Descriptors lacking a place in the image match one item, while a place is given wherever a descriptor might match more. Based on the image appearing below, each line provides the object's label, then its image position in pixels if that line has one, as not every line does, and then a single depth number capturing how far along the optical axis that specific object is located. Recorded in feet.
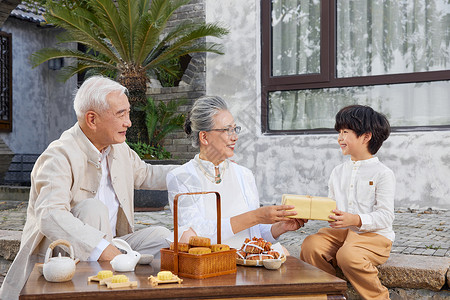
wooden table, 6.46
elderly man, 8.80
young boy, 9.62
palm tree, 25.98
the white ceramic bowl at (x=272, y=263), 7.72
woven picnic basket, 7.11
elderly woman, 9.29
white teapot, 6.90
